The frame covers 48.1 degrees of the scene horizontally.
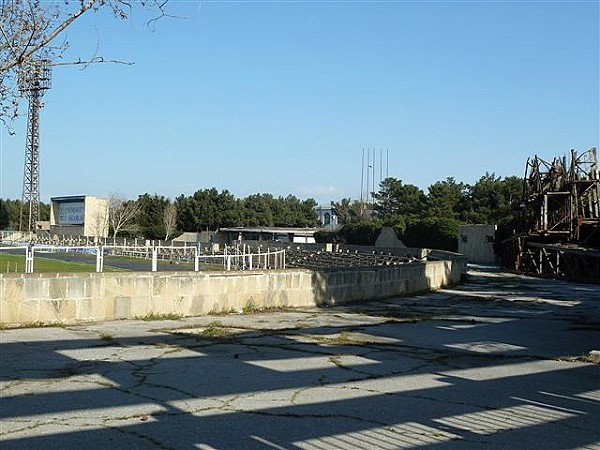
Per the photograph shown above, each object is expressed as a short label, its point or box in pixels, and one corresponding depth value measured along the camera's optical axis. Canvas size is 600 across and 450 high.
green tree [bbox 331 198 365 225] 111.29
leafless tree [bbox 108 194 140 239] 91.62
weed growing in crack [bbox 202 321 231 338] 12.44
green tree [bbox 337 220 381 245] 74.38
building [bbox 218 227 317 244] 89.36
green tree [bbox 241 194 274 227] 108.94
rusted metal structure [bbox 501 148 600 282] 30.67
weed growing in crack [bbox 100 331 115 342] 11.59
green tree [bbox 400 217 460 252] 63.82
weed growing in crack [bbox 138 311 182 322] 14.37
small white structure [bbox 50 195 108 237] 91.56
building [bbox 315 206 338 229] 141.25
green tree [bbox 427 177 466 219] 82.75
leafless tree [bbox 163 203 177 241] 92.47
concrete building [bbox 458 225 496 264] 57.41
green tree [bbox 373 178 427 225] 91.69
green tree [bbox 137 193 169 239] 102.03
